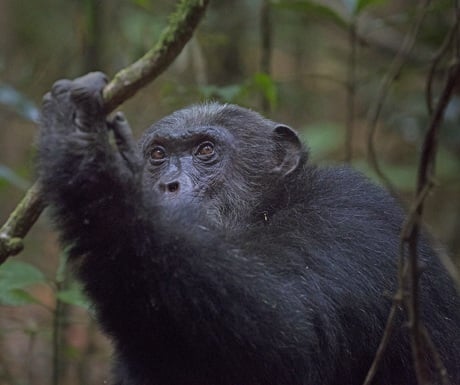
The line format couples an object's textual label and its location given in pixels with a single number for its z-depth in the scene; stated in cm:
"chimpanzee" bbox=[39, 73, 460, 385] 693
